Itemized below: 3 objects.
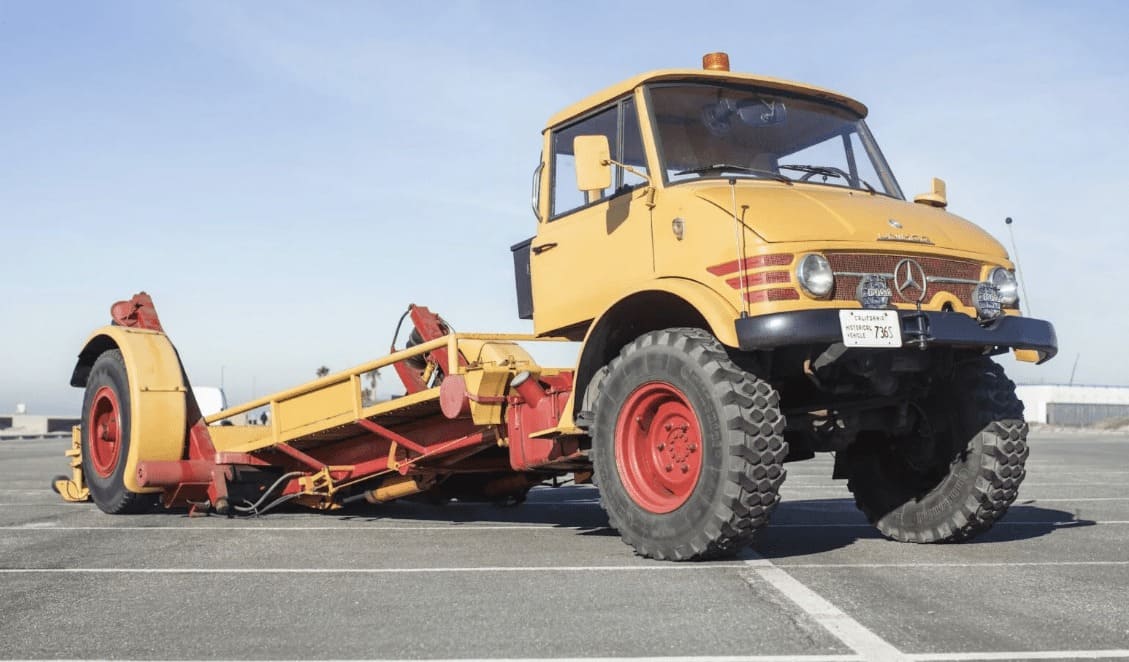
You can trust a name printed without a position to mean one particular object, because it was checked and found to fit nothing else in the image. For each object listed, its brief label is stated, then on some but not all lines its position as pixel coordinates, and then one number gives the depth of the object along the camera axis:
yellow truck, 5.83
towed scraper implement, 7.36
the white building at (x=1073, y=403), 83.44
